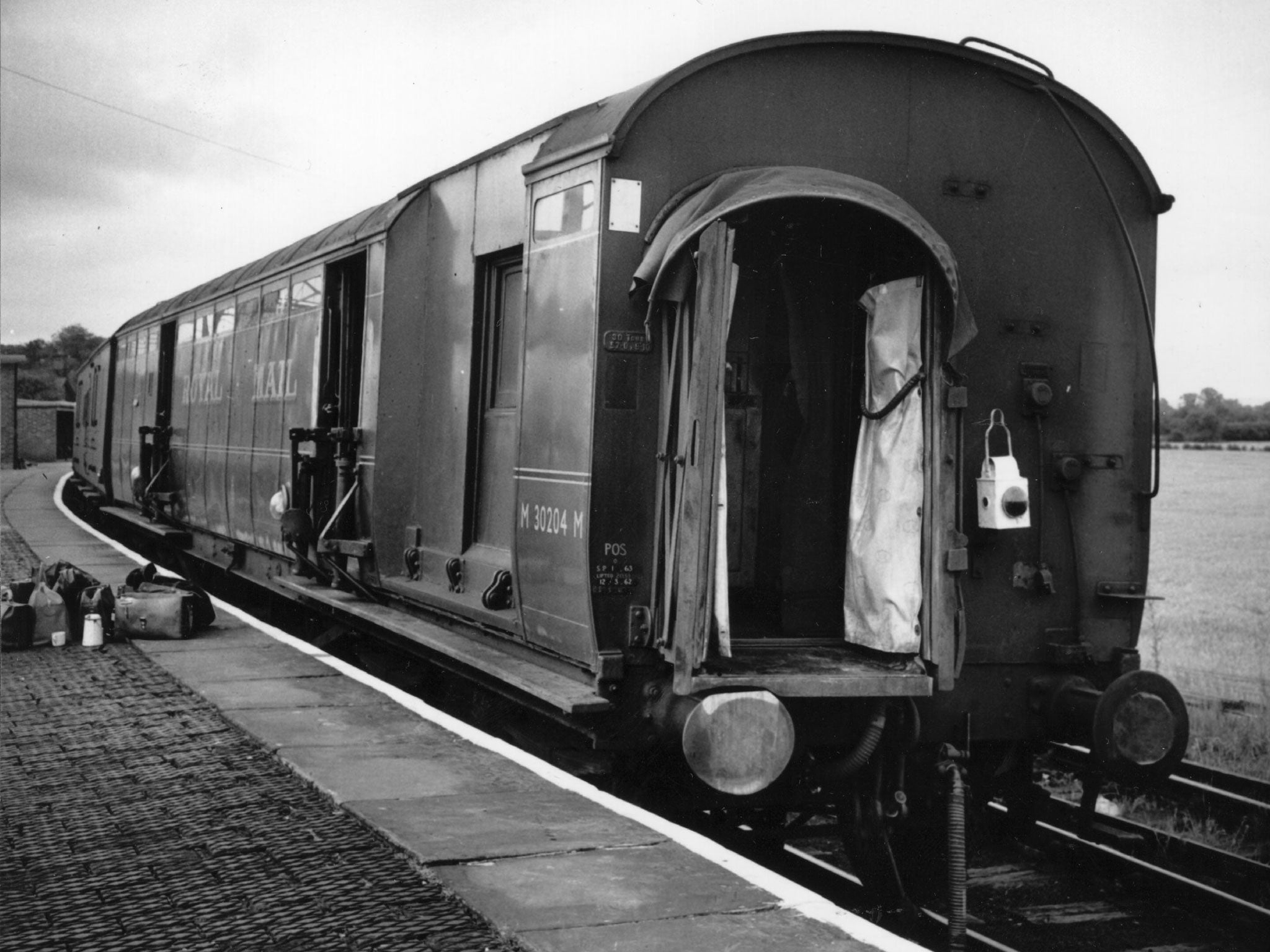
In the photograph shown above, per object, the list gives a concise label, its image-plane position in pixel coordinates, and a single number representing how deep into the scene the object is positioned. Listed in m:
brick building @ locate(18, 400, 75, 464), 47.88
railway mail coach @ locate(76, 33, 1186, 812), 5.09
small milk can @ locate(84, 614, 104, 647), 8.41
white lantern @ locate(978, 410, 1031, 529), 5.51
